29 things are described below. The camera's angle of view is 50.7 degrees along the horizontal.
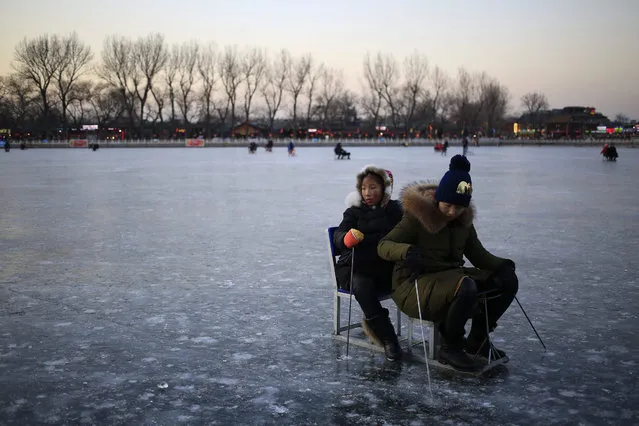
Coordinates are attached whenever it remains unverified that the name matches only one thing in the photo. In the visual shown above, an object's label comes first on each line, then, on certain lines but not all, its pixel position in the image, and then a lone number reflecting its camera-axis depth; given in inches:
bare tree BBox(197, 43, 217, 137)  3422.7
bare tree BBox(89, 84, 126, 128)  3540.8
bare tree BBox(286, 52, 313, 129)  3676.2
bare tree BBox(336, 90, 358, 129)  5147.6
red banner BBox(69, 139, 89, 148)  2802.7
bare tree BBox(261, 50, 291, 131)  3644.2
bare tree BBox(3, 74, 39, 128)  3257.9
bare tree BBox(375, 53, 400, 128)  3718.0
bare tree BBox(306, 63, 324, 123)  3703.2
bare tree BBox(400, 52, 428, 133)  3705.7
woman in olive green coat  144.3
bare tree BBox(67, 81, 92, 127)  3321.9
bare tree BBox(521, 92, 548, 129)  5743.1
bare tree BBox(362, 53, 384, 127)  3732.8
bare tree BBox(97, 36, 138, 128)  3216.0
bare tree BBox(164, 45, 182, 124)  3344.0
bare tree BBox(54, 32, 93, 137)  3159.5
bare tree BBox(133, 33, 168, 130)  3233.3
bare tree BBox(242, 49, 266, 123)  3533.5
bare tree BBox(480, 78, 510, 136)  4093.5
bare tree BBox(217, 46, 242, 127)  3494.1
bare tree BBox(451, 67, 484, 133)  3961.6
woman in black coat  159.9
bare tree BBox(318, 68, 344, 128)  3850.9
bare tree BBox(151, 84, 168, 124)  3336.6
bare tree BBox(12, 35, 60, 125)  3120.1
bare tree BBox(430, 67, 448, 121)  3880.4
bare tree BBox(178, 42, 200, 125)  3378.4
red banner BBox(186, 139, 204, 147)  2861.7
